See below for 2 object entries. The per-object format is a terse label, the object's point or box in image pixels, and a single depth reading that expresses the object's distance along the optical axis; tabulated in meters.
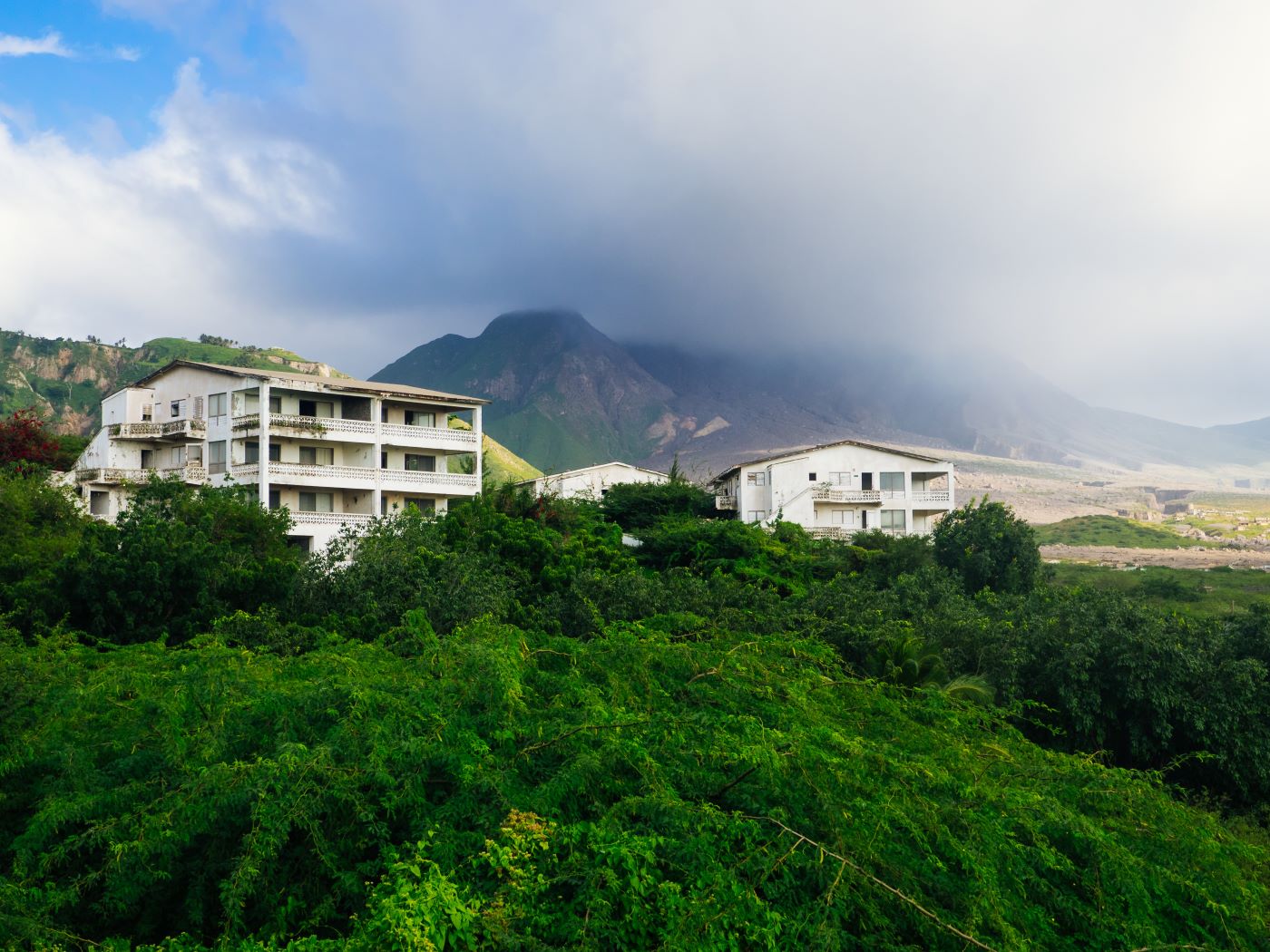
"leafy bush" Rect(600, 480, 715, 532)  56.80
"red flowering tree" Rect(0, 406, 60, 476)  46.43
